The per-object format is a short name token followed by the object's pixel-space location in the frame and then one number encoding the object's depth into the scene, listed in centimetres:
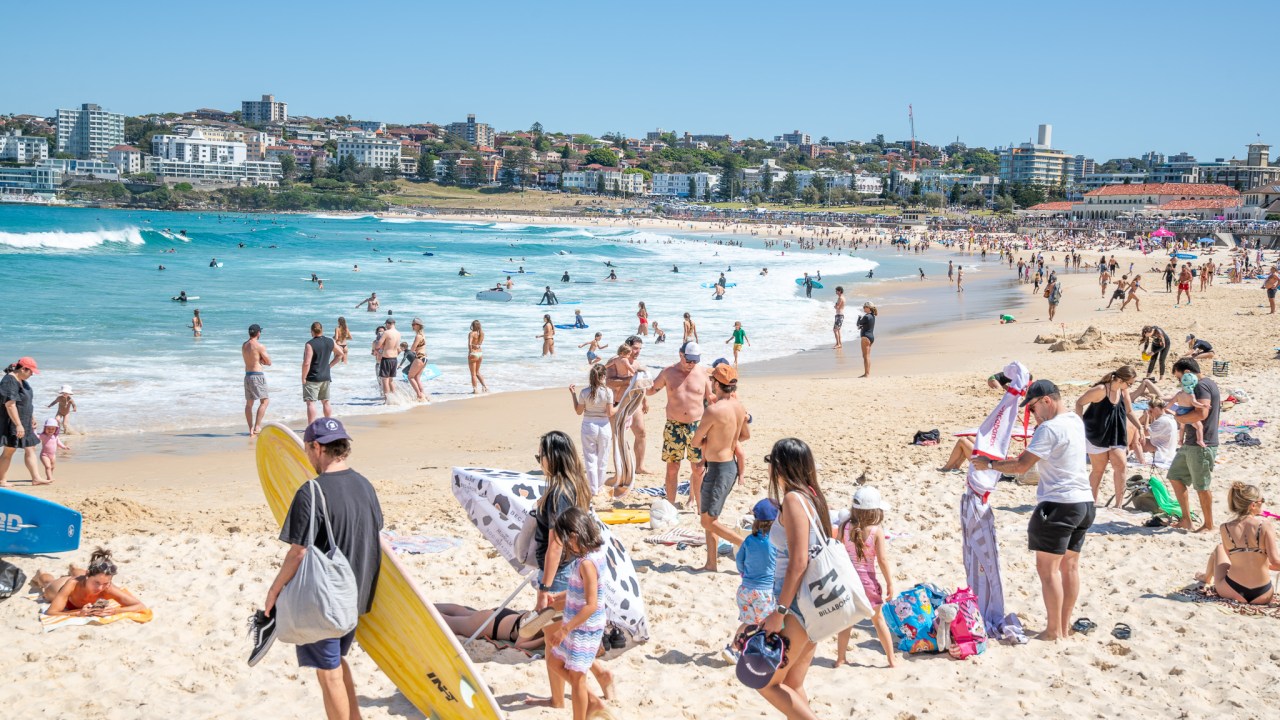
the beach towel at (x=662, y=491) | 880
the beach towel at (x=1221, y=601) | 588
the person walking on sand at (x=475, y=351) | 1571
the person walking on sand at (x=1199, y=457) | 732
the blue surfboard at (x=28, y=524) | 662
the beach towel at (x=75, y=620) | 566
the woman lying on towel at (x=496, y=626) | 541
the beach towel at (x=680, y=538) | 729
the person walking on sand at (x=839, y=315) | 2008
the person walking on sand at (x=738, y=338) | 1836
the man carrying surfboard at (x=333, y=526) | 371
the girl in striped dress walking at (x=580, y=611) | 415
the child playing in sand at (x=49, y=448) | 979
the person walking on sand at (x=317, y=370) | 1192
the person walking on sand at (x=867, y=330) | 1673
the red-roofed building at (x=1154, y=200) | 10472
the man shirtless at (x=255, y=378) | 1184
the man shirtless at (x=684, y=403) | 784
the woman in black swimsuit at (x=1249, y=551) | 591
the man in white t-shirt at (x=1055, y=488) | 525
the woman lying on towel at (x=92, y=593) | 578
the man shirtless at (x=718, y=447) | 645
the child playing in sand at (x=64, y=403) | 1048
